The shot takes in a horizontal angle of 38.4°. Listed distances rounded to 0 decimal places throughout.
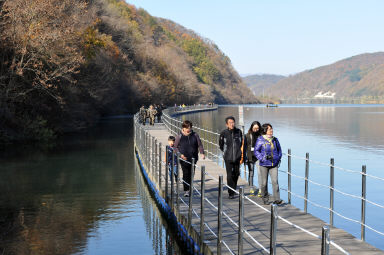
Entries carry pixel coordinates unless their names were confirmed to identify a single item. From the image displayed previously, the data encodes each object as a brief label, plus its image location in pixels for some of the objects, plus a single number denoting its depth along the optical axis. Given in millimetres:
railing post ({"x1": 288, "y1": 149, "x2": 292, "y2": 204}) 12320
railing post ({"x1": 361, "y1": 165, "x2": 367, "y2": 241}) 9433
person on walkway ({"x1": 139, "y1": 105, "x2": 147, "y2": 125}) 40938
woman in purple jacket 10938
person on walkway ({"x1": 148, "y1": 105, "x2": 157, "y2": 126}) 39500
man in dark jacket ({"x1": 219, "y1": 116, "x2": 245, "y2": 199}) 11680
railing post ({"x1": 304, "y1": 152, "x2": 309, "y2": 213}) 11545
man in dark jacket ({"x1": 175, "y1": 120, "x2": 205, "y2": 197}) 12469
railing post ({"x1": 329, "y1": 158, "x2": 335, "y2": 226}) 10688
